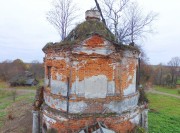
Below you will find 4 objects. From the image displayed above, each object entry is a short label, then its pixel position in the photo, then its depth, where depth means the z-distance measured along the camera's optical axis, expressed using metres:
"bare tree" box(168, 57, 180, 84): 52.90
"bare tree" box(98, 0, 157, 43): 20.30
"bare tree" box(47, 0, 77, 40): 22.55
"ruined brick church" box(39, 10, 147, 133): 8.59
